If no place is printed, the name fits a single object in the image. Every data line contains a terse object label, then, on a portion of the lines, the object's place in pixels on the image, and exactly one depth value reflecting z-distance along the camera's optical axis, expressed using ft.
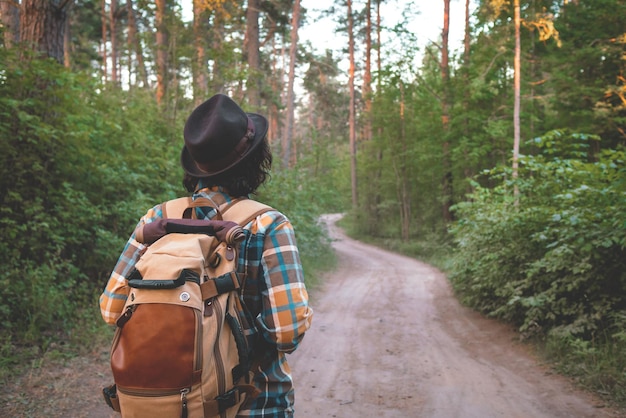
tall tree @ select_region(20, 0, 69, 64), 21.54
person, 5.25
